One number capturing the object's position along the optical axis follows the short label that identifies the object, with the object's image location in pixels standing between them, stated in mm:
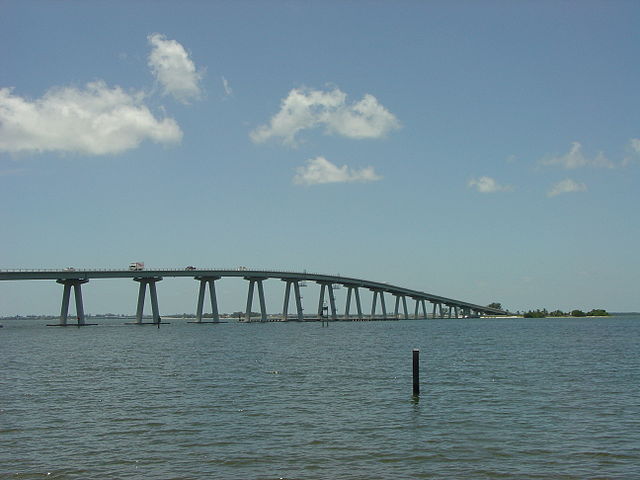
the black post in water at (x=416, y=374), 32291
